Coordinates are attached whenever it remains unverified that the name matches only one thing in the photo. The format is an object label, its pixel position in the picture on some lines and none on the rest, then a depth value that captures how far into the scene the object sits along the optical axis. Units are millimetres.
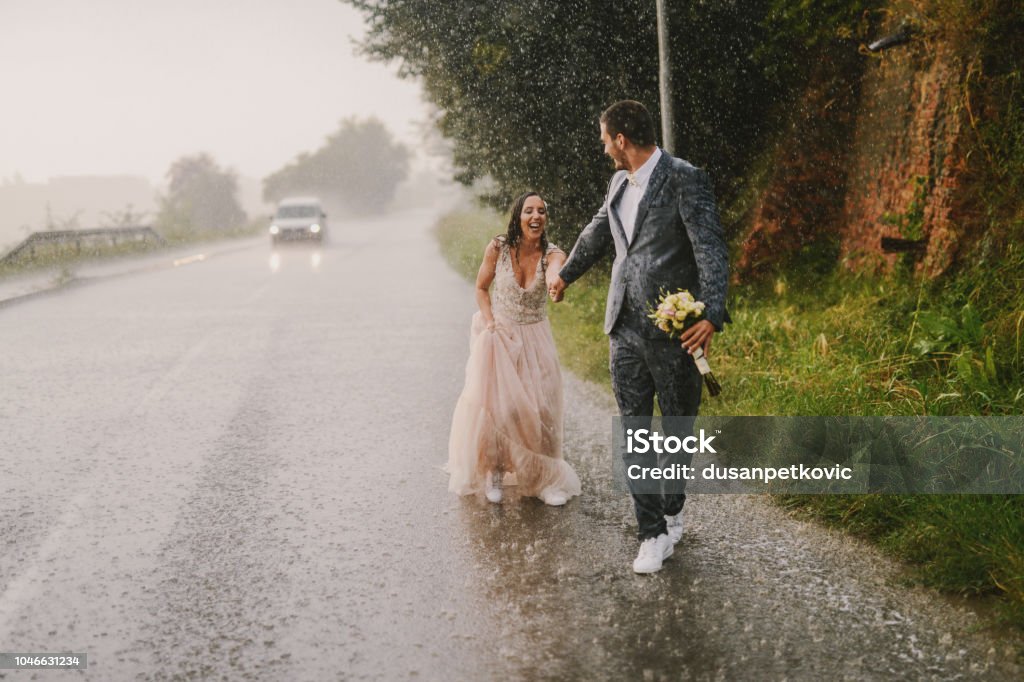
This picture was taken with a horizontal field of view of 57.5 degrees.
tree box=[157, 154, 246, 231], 76375
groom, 4035
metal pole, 10133
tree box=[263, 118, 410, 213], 92250
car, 31500
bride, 5309
